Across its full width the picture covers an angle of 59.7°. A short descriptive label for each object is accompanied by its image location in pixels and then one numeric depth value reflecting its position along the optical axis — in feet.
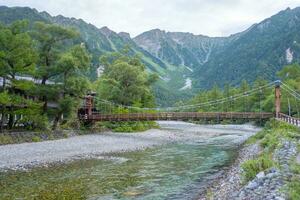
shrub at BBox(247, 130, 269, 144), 78.68
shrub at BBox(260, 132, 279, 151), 48.49
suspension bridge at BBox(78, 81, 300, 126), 99.40
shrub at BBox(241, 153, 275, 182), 29.18
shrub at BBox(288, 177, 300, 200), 19.87
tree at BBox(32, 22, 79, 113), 85.05
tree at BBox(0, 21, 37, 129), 70.91
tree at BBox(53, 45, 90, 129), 85.81
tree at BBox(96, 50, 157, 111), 123.27
